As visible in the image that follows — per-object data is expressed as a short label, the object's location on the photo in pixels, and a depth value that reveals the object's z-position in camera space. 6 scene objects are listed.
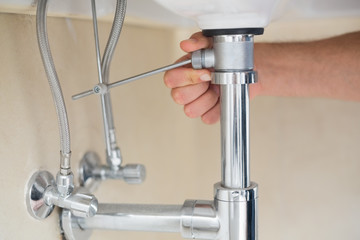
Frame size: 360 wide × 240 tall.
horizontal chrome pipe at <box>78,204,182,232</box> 0.50
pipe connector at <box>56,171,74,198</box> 0.48
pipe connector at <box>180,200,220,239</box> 0.48
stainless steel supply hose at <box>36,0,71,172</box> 0.43
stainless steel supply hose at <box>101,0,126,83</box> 0.48
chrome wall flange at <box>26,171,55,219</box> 0.48
